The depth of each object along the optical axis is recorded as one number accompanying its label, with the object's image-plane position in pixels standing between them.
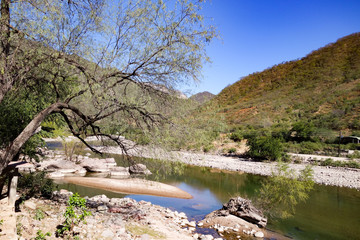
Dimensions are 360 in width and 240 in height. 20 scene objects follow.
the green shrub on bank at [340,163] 20.95
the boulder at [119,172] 19.52
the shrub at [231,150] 30.47
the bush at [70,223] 5.73
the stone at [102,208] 8.72
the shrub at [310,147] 26.33
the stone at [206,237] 8.78
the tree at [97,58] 6.50
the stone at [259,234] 9.55
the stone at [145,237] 7.01
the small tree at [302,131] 29.84
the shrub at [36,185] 8.88
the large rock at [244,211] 10.60
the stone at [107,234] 6.40
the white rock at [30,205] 7.03
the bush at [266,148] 25.08
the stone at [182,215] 11.17
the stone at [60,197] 8.80
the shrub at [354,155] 22.73
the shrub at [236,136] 33.17
